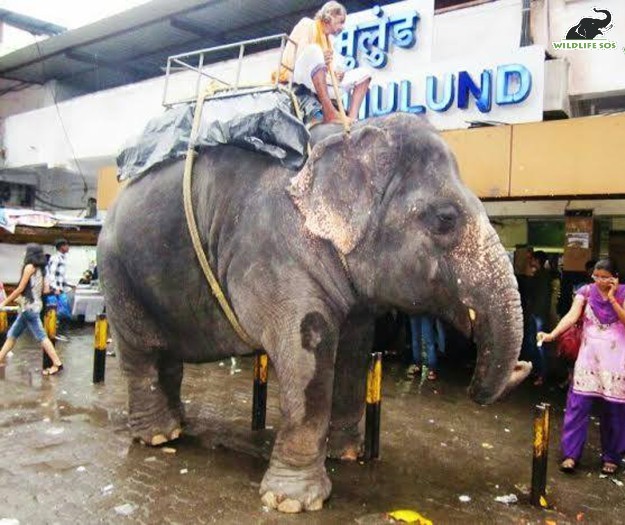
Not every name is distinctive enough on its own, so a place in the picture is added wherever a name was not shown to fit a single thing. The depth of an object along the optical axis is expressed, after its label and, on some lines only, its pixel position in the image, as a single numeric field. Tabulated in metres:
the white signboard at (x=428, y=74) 8.06
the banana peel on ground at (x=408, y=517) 3.67
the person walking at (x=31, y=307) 7.71
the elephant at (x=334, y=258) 3.54
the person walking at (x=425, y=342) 8.47
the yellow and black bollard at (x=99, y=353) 7.13
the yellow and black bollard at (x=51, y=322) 8.49
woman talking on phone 4.72
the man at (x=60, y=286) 11.57
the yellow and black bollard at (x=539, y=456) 4.05
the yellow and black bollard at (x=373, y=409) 4.79
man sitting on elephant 4.39
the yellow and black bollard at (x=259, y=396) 5.50
